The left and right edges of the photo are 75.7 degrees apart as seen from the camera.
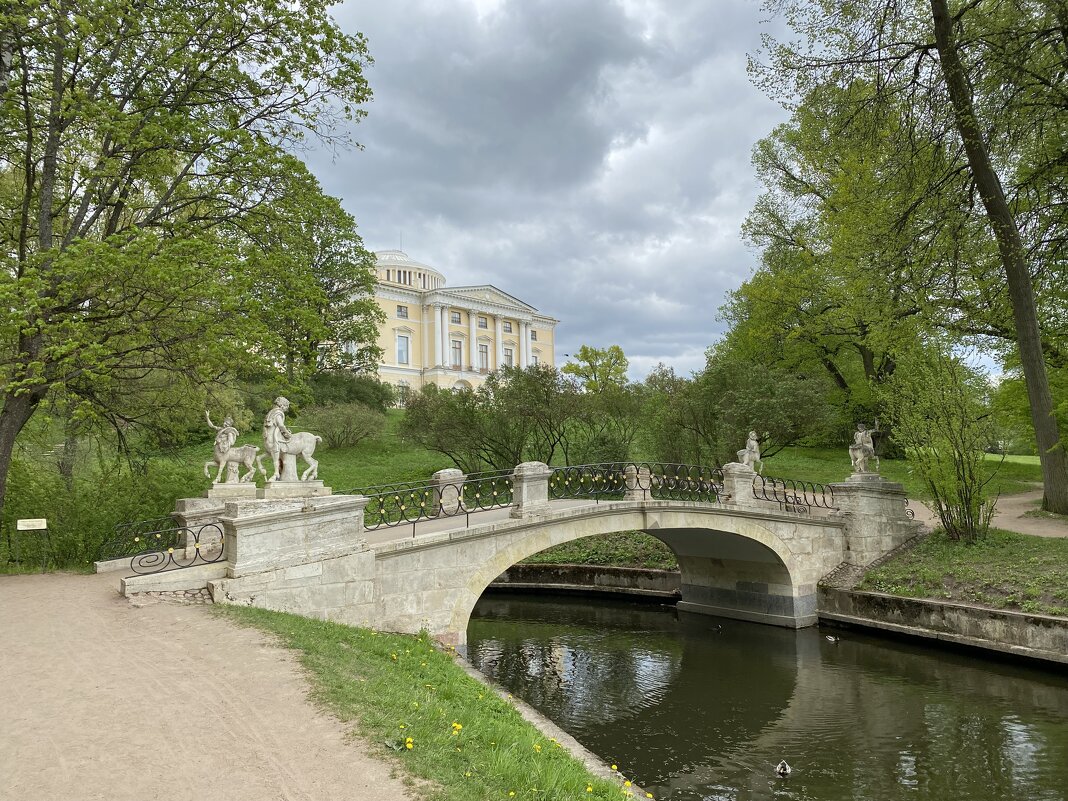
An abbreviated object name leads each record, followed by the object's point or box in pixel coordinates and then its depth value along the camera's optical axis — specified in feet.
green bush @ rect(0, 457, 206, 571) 40.04
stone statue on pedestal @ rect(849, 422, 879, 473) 55.98
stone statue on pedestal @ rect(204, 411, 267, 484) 40.86
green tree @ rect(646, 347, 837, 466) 76.28
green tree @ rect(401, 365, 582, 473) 77.97
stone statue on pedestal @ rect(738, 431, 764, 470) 54.39
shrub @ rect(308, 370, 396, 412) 104.68
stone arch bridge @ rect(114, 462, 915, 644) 29.81
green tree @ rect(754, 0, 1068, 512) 45.96
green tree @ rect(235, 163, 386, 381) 43.11
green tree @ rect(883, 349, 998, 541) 50.34
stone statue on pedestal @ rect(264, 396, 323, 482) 31.91
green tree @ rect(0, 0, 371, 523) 34.06
